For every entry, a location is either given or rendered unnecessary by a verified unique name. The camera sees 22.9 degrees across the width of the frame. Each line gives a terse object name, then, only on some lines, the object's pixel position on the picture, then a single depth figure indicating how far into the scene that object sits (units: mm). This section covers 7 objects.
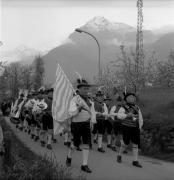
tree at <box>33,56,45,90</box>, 82888
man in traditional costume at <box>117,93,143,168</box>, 10641
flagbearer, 9656
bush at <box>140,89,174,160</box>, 13195
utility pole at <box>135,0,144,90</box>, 29609
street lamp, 28898
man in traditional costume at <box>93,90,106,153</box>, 14346
